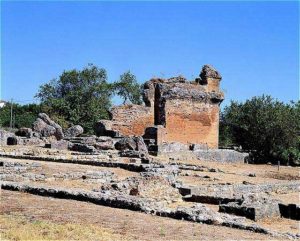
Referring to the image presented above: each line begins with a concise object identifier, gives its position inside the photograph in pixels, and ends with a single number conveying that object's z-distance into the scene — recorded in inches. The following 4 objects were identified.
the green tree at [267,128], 1599.4
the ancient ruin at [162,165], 479.2
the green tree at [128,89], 3166.8
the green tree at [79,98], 2650.1
